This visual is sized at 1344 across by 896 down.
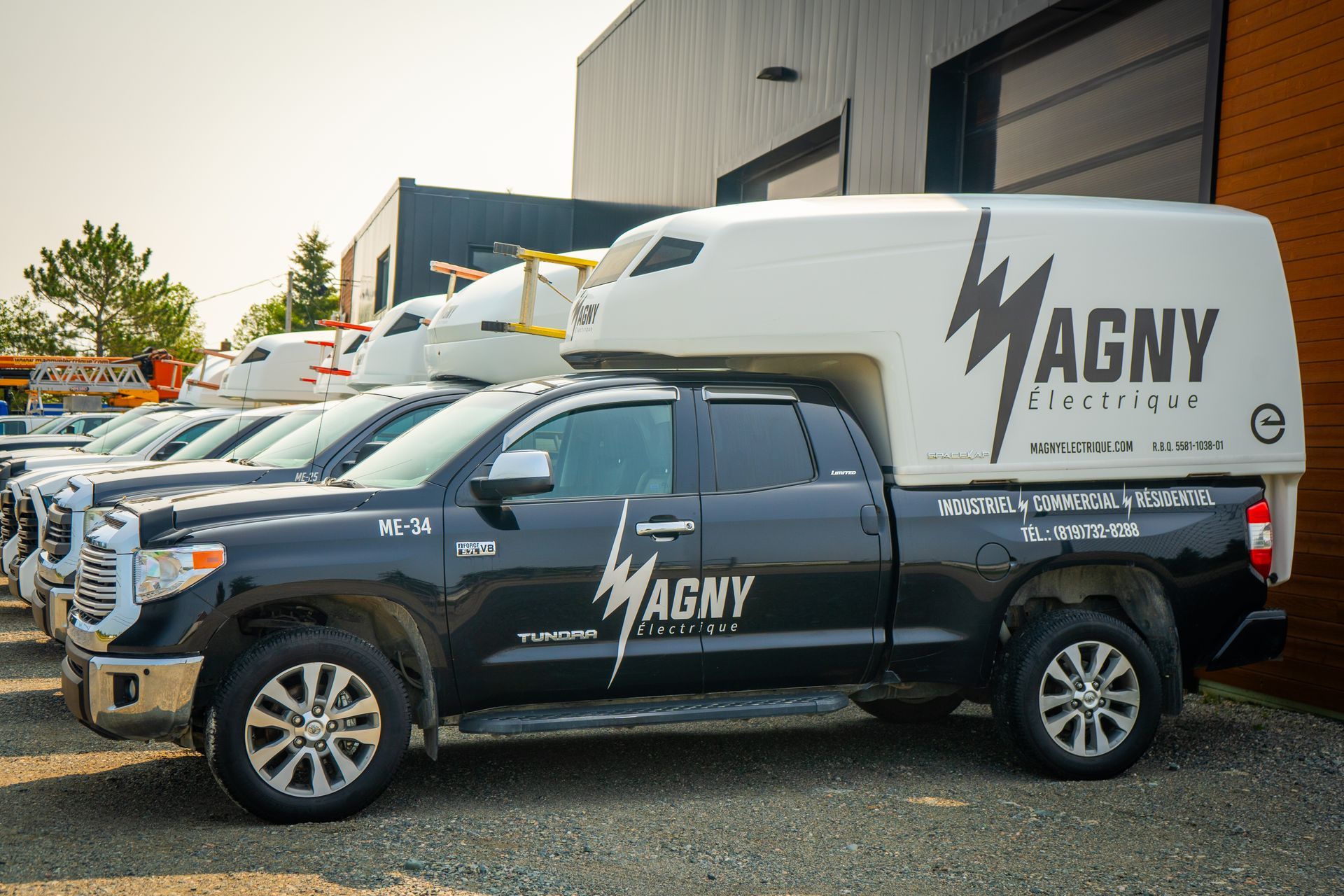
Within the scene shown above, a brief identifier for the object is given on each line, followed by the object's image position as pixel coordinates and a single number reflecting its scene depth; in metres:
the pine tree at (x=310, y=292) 96.69
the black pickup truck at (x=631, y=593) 4.98
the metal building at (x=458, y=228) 27.11
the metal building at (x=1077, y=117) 7.66
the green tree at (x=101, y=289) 72.62
